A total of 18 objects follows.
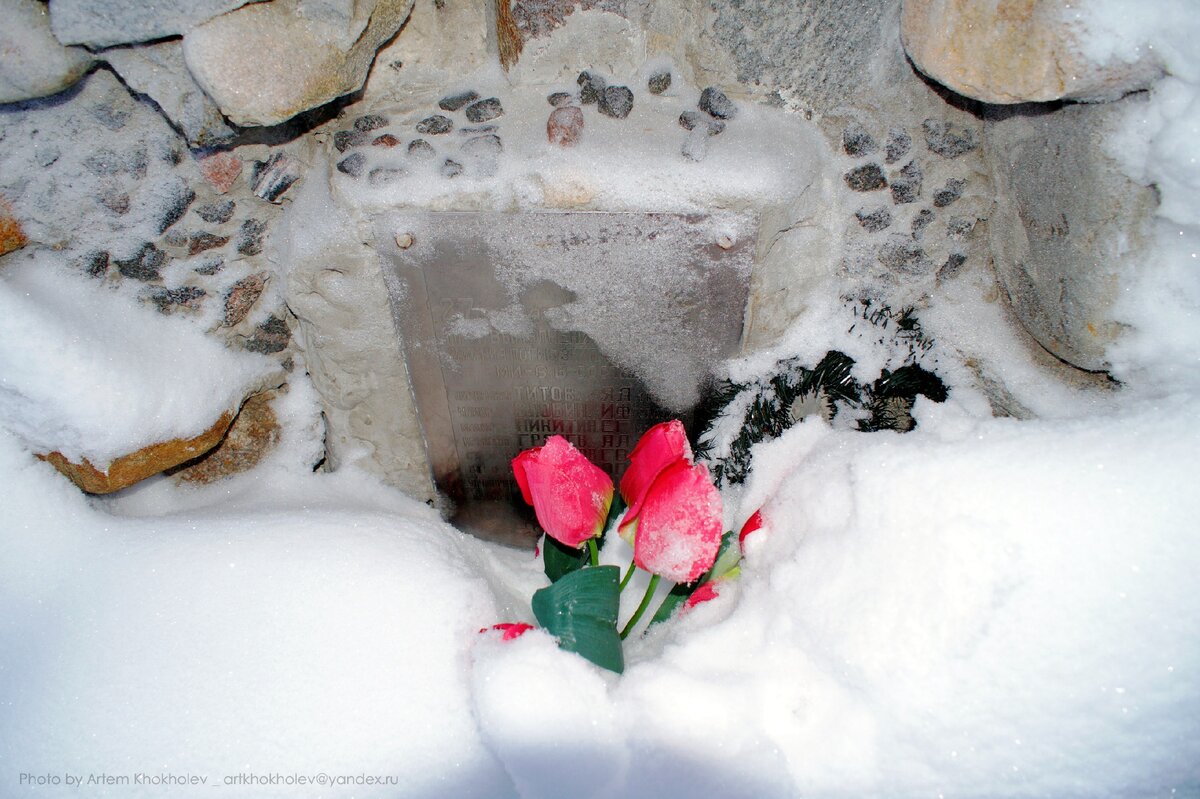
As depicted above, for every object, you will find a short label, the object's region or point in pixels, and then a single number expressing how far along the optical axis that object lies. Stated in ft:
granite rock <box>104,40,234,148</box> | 2.99
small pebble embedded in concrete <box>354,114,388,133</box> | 3.66
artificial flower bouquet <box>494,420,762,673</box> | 2.74
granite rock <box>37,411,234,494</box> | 3.66
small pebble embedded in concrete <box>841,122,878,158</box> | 3.55
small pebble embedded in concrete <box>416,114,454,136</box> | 3.61
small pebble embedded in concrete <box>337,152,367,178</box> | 3.59
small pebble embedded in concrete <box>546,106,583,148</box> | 3.48
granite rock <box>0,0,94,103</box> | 2.80
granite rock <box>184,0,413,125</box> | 2.90
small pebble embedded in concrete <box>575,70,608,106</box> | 3.52
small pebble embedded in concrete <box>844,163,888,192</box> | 3.61
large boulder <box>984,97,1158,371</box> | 2.84
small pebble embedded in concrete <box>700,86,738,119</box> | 3.49
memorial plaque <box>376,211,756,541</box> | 3.62
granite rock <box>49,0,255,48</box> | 2.79
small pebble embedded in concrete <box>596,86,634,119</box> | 3.49
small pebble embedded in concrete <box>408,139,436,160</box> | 3.57
